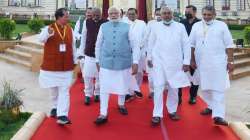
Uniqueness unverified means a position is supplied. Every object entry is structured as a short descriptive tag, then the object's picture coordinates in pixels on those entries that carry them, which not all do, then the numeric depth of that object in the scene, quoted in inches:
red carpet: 237.8
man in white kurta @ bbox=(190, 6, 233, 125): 265.3
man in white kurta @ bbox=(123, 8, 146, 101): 330.9
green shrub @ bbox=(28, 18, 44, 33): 816.9
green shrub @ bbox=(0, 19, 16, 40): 695.7
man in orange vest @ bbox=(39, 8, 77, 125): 253.1
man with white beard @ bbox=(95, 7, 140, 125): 265.6
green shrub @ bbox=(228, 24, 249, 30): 1229.0
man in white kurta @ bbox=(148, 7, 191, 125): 264.5
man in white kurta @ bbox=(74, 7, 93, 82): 352.5
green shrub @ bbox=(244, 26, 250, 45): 605.4
